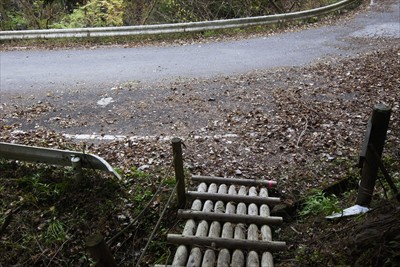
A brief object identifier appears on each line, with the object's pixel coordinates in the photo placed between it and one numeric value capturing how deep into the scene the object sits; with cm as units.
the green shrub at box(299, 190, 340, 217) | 479
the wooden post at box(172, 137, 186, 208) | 464
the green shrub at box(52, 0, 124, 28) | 1444
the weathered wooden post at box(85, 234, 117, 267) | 256
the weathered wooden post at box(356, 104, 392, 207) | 391
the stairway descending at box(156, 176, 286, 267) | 427
